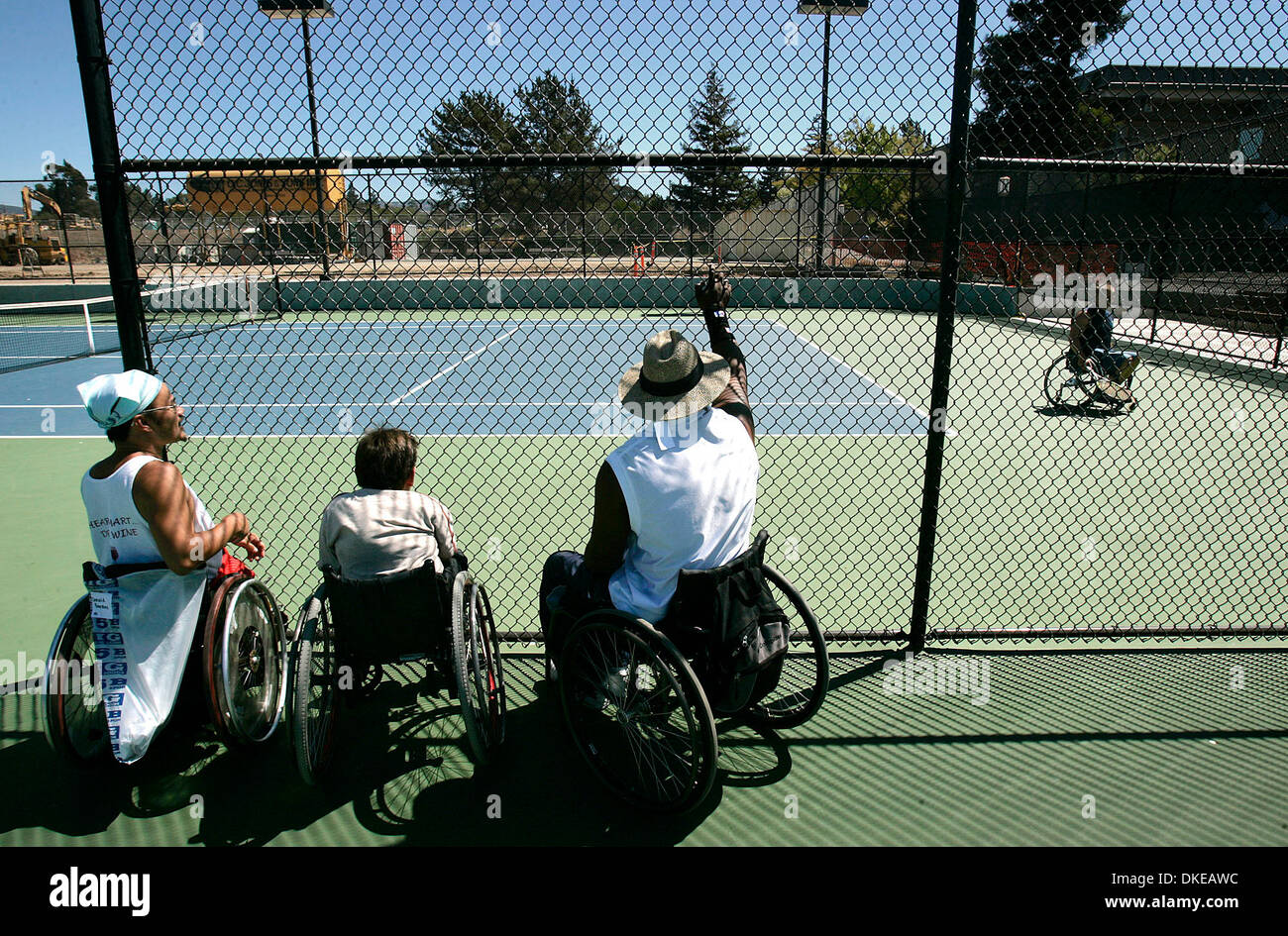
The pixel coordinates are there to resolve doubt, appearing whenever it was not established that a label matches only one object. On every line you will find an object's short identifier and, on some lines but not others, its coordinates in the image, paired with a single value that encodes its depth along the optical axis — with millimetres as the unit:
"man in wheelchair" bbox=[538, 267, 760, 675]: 2465
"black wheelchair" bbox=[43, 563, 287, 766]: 2571
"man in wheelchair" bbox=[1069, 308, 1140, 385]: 8422
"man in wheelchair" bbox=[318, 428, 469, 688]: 2609
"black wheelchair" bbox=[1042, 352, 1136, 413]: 8414
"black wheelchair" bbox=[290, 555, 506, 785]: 2512
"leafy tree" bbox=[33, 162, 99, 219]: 19156
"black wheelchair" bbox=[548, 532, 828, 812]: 2387
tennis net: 13822
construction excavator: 20922
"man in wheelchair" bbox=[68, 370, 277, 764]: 2520
